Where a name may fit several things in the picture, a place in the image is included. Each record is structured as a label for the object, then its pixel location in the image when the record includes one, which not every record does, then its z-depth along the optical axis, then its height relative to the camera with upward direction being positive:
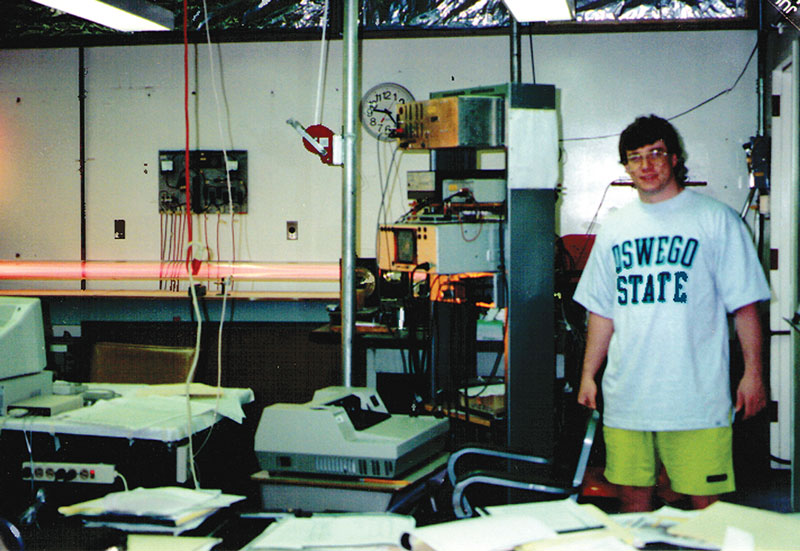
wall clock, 5.55 +1.02
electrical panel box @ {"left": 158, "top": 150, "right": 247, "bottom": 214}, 5.72 +0.50
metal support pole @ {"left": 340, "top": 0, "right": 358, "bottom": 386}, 3.22 +0.25
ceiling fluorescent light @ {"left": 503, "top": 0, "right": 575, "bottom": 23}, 3.44 +1.10
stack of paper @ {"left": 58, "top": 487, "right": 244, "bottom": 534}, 1.67 -0.59
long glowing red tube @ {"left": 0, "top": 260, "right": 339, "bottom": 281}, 5.68 -0.17
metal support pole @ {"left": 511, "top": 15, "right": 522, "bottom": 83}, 5.29 +1.34
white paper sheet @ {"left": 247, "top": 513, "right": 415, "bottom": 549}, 1.52 -0.59
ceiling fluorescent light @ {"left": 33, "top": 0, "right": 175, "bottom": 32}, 3.05 +0.97
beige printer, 2.33 -0.61
